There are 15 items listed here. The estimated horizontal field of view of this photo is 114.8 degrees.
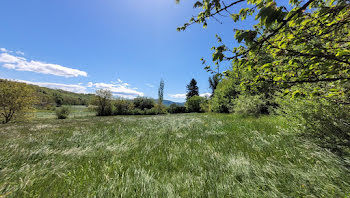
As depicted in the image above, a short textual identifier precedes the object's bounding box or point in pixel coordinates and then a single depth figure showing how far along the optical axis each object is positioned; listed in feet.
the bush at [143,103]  187.93
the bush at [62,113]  83.66
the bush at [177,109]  159.51
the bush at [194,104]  150.99
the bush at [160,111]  141.98
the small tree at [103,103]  114.58
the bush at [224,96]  66.48
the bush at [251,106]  38.53
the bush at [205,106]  123.88
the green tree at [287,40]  4.25
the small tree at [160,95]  172.96
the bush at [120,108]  124.47
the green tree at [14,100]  43.04
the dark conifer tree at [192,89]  221.46
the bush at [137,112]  128.83
